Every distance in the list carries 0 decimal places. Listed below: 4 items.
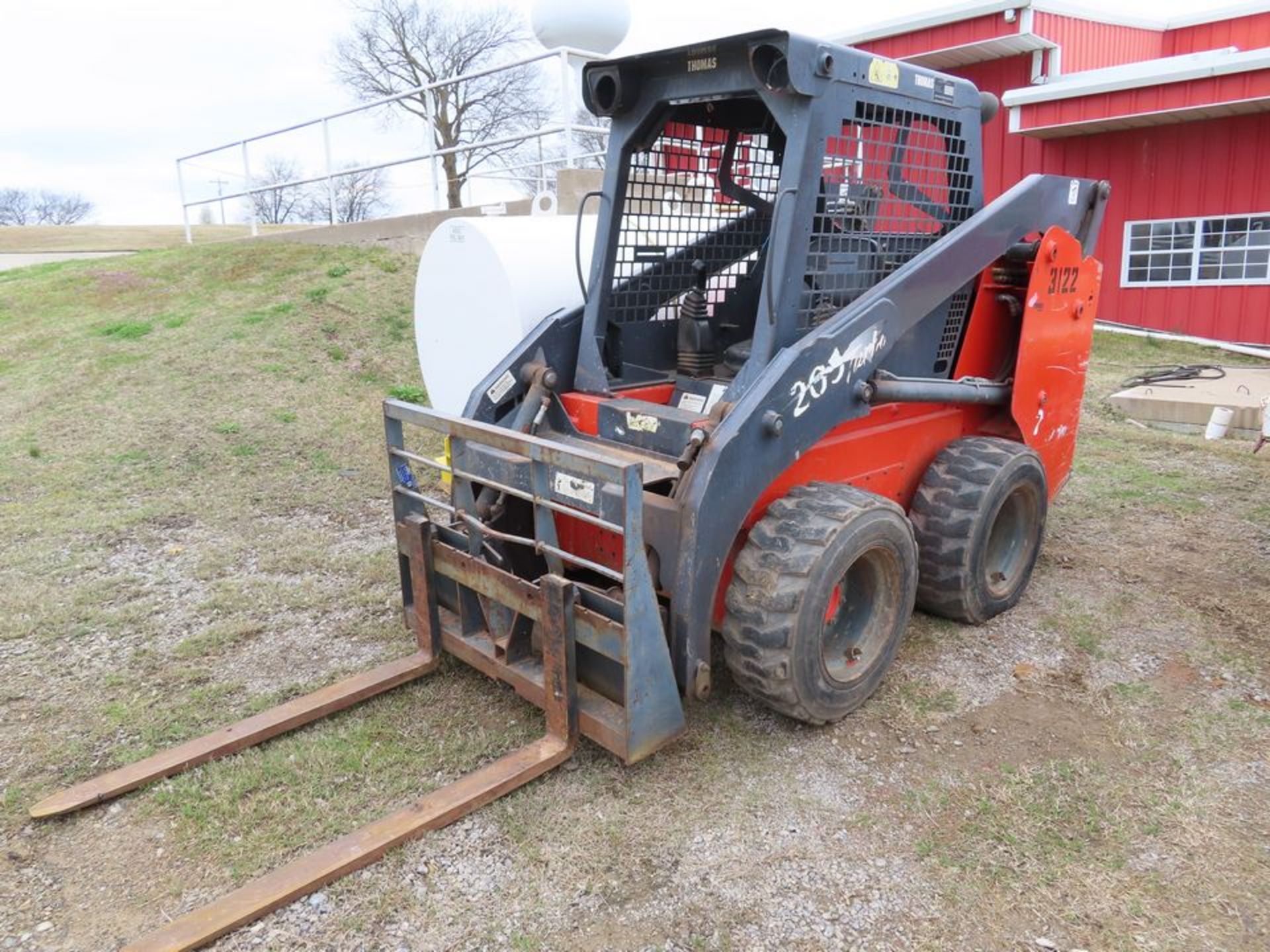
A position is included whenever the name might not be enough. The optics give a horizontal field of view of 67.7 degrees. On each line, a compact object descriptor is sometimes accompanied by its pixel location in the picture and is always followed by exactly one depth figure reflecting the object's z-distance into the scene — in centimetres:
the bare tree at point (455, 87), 2344
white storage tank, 507
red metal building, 1224
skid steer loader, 320
